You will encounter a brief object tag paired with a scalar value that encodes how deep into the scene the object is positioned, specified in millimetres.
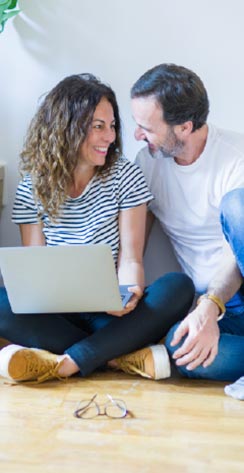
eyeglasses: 1453
